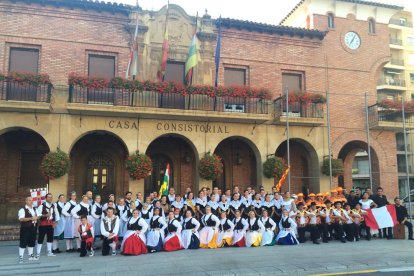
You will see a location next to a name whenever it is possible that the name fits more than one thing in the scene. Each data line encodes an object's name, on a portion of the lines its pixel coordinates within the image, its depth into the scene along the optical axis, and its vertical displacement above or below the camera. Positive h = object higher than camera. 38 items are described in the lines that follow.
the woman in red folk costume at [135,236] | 11.12 -1.54
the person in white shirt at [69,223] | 11.86 -1.23
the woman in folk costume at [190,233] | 12.18 -1.56
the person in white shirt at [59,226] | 11.88 -1.33
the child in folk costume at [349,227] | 13.62 -1.52
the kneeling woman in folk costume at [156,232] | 11.66 -1.48
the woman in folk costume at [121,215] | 12.41 -1.01
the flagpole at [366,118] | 17.86 +3.20
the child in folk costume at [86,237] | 10.82 -1.50
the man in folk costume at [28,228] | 10.20 -1.19
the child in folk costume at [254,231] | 12.80 -1.58
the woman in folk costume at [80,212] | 11.83 -0.88
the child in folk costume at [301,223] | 13.49 -1.36
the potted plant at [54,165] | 14.59 +0.70
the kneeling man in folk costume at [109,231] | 11.08 -1.38
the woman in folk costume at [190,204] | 13.25 -0.70
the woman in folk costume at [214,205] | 13.43 -0.74
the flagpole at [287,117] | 16.85 +2.93
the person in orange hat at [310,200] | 14.36 -0.61
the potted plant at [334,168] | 18.22 +0.76
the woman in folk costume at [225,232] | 12.65 -1.60
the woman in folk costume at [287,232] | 12.98 -1.64
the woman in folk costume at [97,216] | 12.16 -1.02
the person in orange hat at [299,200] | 14.62 -0.61
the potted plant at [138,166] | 15.47 +0.71
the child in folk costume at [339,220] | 13.49 -1.27
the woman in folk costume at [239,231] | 12.73 -1.57
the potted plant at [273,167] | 17.05 +0.74
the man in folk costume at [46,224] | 10.96 -1.17
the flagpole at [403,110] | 18.05 +3.52
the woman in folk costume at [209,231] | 12.42 -1.53
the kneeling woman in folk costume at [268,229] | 12.96 -1.53
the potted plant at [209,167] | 16.25 +0.70
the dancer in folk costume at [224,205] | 13.55 -0.77
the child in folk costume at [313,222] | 13.28 -1.33
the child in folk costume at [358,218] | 13.73 -1.21
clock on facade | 20.56 +7.68
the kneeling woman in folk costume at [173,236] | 11.84 -1.62
